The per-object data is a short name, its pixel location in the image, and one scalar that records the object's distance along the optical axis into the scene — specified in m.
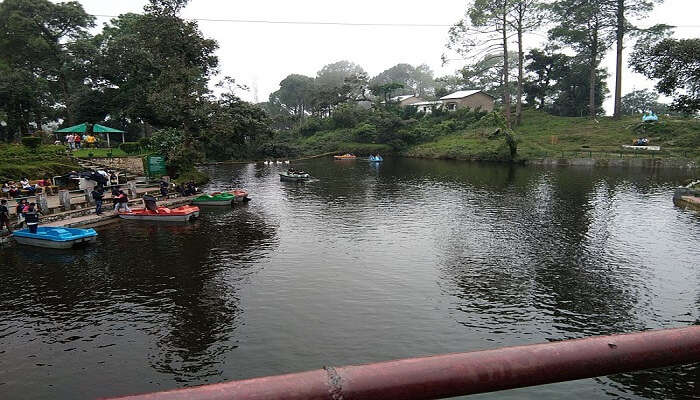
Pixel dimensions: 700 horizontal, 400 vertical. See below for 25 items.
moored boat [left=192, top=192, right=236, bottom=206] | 35.72
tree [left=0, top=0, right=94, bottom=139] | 55.03
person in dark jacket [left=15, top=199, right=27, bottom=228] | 25.28
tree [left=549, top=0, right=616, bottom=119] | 72.50
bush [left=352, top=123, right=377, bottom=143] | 90.75
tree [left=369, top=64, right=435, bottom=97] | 174.25
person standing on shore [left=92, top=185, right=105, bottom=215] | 29.62
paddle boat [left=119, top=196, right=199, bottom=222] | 29.77
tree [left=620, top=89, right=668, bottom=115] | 103.44
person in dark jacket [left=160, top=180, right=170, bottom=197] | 35.75
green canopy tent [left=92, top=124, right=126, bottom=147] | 44.68
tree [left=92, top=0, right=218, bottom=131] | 38.66
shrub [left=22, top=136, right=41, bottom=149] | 35.71
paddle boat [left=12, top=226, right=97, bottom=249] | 23.05
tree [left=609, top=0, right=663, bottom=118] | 69.00
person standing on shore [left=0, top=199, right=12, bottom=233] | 23.98
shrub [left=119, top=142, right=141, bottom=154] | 46.69
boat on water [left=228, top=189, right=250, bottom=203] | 36.94
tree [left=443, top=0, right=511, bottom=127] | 69.75
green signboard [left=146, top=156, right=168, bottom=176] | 40.19
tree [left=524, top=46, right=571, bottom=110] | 85.00
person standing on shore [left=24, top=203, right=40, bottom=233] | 23.23
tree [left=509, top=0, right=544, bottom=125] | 70.56
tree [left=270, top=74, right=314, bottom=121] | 127.81
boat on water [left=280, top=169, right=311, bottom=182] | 49.62
